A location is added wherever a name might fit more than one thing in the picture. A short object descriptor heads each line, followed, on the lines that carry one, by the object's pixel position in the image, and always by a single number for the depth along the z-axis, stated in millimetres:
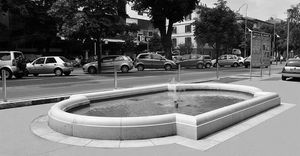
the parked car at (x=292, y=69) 18016
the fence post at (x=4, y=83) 9719
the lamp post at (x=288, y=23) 41159
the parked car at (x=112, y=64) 26423
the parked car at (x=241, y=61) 40478
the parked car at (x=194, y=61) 35156
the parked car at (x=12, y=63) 20141
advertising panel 18984
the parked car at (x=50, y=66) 23266
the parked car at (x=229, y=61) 40094
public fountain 5762
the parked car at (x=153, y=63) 30859
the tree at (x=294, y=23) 41375
